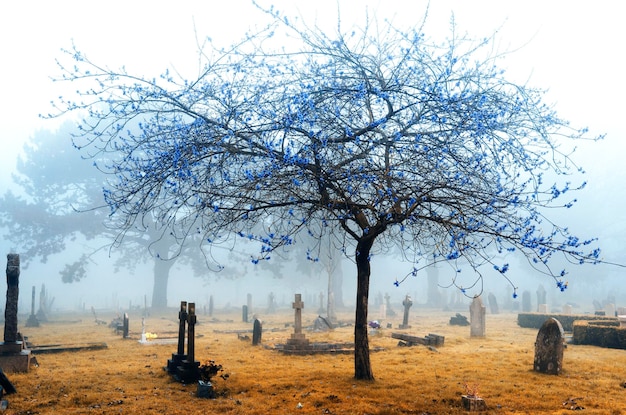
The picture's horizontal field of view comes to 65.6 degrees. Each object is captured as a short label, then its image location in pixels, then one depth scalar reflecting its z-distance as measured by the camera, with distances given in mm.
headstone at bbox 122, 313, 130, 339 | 21016
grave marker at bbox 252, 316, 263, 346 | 17984
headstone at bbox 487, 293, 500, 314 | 39531
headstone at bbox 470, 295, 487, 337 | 20750
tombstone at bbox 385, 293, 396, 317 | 36312
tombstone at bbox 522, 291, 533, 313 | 39906
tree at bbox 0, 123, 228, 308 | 40312
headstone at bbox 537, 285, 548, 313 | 41409
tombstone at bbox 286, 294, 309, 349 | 16203
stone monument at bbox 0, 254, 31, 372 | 11789
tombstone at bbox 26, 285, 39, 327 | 28922
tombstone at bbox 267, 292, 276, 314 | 43209
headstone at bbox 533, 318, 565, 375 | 11672
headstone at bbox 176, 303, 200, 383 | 10812
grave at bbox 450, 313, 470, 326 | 27391
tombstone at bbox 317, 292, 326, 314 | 38294
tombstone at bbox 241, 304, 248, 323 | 30977
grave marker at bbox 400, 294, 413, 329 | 25328
